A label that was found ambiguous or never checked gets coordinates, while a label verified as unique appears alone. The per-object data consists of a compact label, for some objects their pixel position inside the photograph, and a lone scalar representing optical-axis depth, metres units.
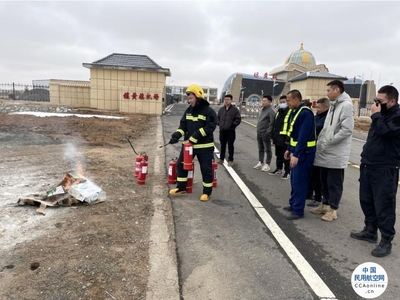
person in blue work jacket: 4.57
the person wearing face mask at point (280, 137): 6.92
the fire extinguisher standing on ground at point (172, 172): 5.93
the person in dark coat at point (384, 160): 3.59
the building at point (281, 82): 55.38
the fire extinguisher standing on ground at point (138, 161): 5.82
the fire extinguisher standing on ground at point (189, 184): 5.63
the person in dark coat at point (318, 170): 5.34
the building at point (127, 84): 21.89
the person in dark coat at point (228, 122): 7.69
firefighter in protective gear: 5.20
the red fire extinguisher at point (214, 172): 5.88
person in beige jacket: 4.45
